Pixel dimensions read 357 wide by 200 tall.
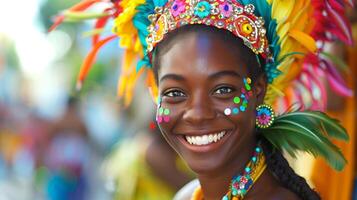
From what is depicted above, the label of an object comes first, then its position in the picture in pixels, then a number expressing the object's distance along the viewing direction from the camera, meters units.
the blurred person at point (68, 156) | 6.98
